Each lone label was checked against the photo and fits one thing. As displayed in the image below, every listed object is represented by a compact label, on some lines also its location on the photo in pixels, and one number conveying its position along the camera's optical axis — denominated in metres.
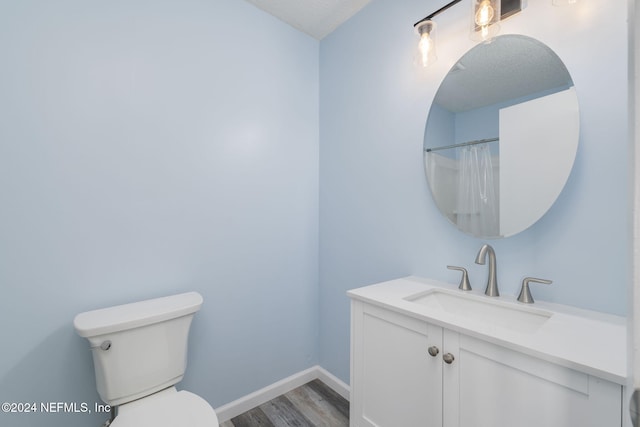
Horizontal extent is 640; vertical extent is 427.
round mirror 1.06
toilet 1.10
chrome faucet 1.18
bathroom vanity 0.71
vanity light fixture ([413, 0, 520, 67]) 1.14
